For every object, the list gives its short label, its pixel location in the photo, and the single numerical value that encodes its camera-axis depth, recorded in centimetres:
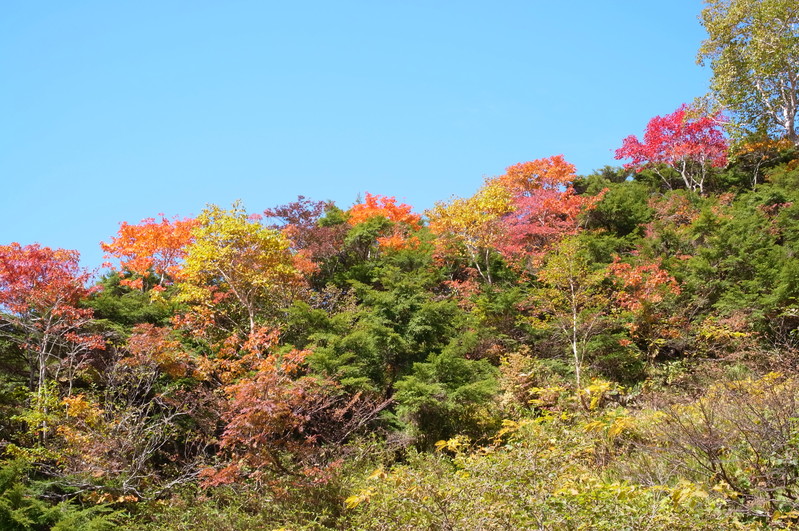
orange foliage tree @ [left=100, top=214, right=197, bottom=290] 1839
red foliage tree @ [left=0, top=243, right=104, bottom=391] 1105
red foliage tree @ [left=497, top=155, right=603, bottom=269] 1795
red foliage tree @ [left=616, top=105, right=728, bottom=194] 2286
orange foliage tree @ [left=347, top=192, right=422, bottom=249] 1873
